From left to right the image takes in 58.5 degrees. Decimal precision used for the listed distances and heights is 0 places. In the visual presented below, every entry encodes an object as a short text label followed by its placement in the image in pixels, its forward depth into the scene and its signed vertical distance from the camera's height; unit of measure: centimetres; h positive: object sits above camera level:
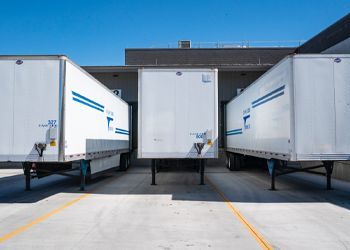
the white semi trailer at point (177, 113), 1052 +91
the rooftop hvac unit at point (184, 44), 2738 +844
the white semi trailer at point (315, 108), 841 +87
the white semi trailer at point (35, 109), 839 +83
